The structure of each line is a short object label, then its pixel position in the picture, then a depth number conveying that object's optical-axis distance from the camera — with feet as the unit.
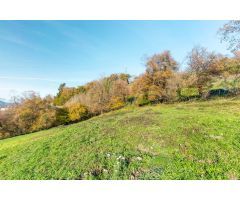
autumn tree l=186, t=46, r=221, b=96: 60.37
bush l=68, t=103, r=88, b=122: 64.47
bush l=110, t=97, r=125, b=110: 69.72
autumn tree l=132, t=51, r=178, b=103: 64.43
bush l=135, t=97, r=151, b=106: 67.14
